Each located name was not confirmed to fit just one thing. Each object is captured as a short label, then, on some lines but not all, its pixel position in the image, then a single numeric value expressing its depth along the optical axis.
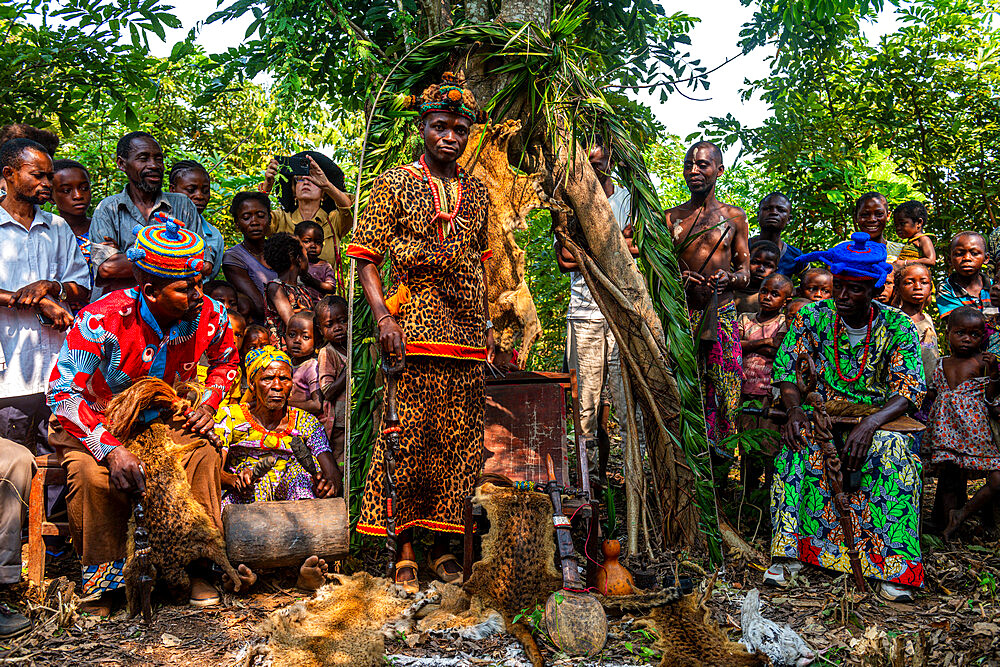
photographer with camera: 6.24
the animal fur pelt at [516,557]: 3.88
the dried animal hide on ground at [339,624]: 3.41
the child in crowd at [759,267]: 6.39
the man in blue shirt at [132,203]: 5.02
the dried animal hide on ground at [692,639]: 3.42
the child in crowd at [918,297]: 5.96
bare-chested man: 5.76
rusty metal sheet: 5.09
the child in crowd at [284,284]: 5.53
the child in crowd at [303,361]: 5.14
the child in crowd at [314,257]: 5.92
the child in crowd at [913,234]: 6.50
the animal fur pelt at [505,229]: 5.02
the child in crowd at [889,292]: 6.18
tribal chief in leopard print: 4.37
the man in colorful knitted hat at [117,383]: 3.84
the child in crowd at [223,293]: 5.48
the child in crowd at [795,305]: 6.04
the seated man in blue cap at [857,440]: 4.30
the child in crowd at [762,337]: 5.95
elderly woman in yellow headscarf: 4.57
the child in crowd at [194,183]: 5.70
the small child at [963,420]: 5.21
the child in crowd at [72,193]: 5.12
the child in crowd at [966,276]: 6.13
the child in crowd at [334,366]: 5.06
